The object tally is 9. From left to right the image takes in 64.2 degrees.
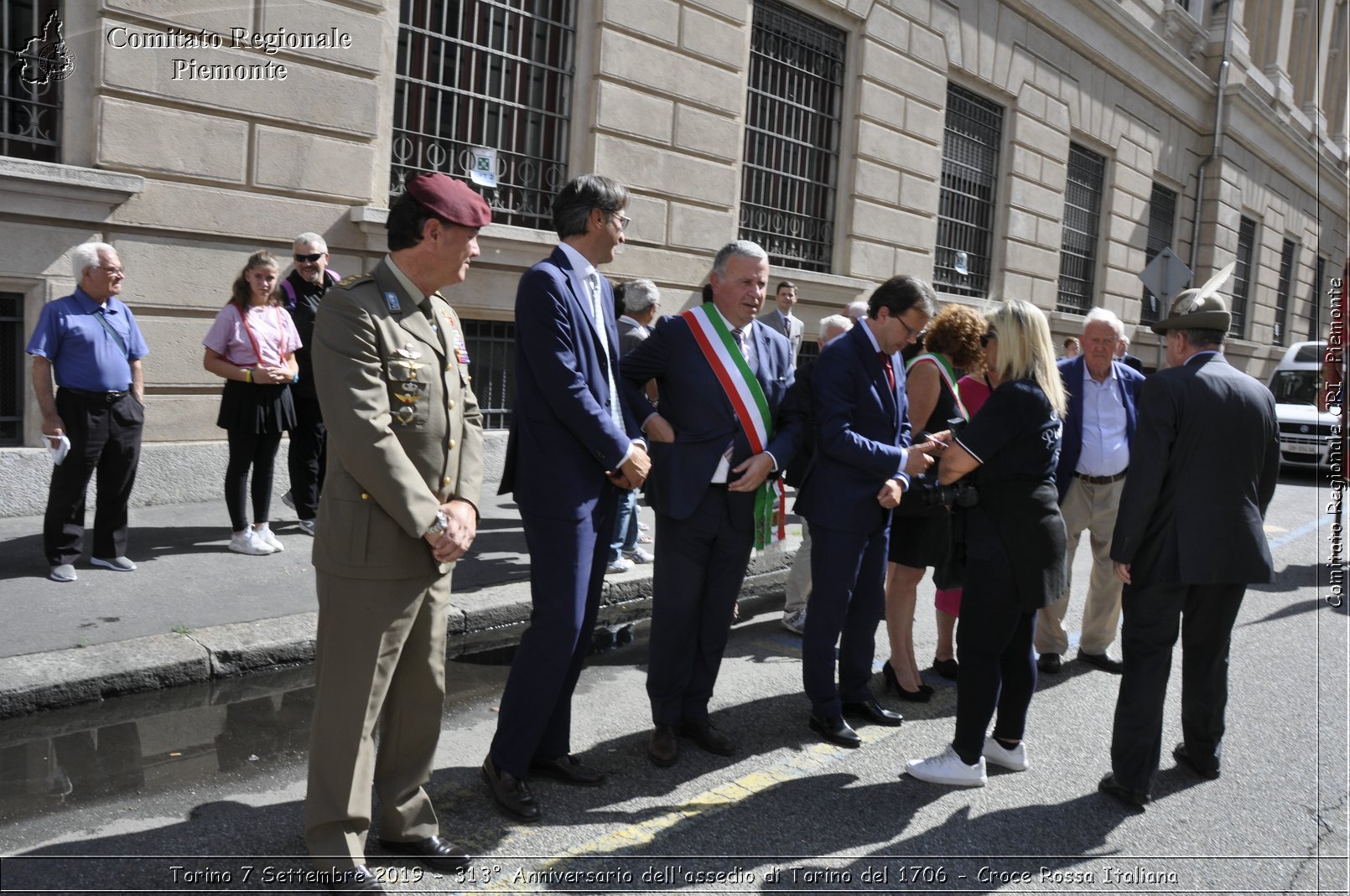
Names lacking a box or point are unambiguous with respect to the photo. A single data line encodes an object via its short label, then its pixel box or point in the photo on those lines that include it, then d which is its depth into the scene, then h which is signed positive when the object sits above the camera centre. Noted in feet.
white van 55.88 +0.25
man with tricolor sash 14.07 -1.18
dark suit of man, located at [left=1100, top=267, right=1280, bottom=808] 13.73 -1.37
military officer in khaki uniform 9.84 -1.59
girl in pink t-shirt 21.48 -0.71
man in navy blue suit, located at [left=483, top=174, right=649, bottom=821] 12.21 -1.08
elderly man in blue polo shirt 18.72 -1.25
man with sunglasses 23.49 -1.02
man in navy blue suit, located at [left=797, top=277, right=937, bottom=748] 14.93 -1.11
